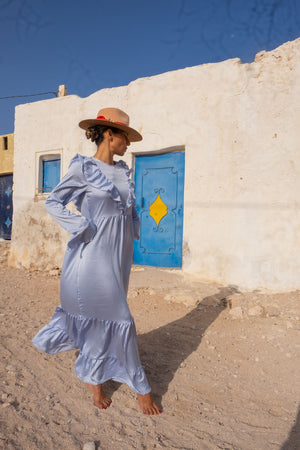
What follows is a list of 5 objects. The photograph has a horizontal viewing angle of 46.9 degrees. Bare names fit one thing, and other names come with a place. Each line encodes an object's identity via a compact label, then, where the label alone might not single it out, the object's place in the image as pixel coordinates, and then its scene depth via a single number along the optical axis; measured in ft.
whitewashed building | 15.92
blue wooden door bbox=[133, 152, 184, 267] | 19.40
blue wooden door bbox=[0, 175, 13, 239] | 36.45
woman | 6.55
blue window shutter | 24.27
